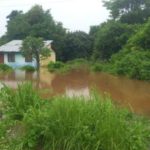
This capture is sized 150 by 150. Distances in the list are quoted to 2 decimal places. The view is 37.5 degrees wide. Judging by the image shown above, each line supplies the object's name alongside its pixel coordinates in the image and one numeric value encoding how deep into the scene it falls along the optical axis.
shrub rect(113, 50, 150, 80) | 11.18
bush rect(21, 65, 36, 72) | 15.01
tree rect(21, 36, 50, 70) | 14.29
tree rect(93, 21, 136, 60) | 15.40
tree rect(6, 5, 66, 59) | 19.21
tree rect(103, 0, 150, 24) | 17.89
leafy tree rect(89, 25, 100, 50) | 19.21
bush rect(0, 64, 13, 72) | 14.97
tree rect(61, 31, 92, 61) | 18.71
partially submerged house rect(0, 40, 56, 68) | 17.26
